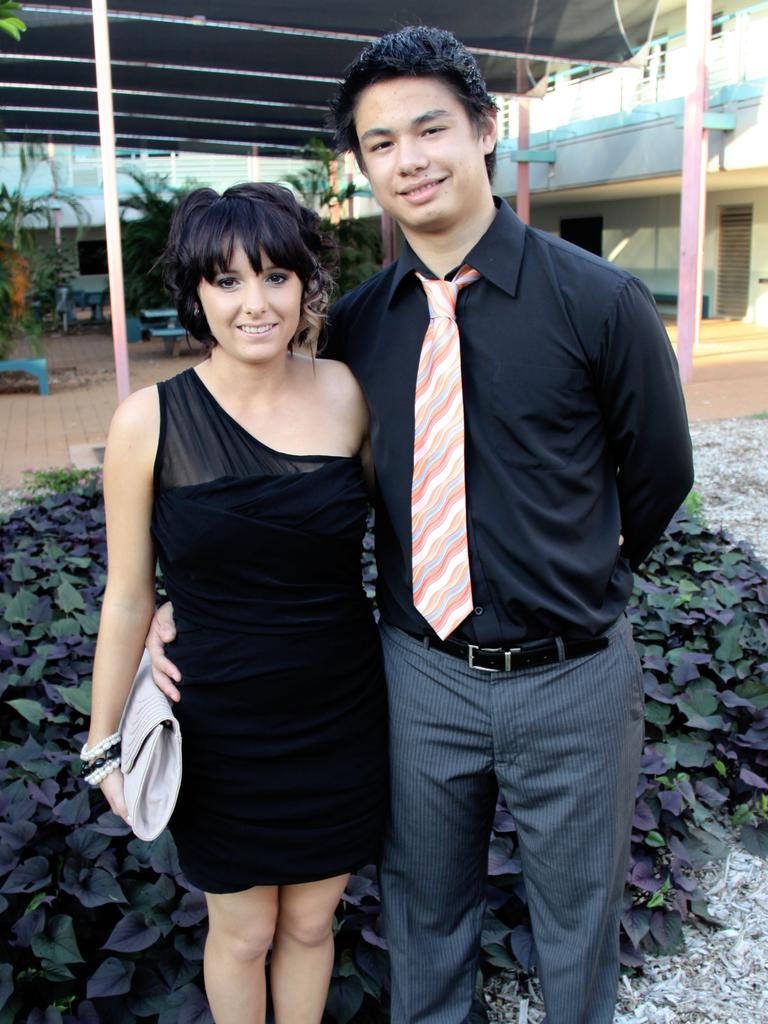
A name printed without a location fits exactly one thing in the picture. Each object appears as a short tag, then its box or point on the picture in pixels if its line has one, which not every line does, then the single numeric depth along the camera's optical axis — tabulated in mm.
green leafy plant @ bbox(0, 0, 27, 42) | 2490
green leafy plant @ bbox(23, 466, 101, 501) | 7094
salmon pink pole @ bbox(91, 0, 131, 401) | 8109
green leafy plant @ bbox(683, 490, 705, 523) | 5883
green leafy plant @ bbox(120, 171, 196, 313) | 19078
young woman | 1896
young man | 1850
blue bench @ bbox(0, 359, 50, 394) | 12984
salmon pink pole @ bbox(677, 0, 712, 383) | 11023
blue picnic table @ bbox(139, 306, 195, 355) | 16727
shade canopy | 10578
